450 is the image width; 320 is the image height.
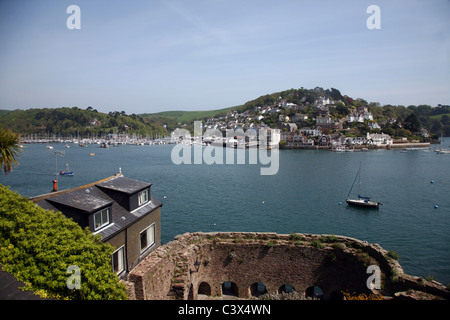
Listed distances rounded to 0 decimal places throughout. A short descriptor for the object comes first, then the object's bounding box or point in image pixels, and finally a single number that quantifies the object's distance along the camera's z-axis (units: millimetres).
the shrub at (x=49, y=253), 7016
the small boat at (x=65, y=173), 60775
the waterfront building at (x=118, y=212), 11516
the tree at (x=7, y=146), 13664
